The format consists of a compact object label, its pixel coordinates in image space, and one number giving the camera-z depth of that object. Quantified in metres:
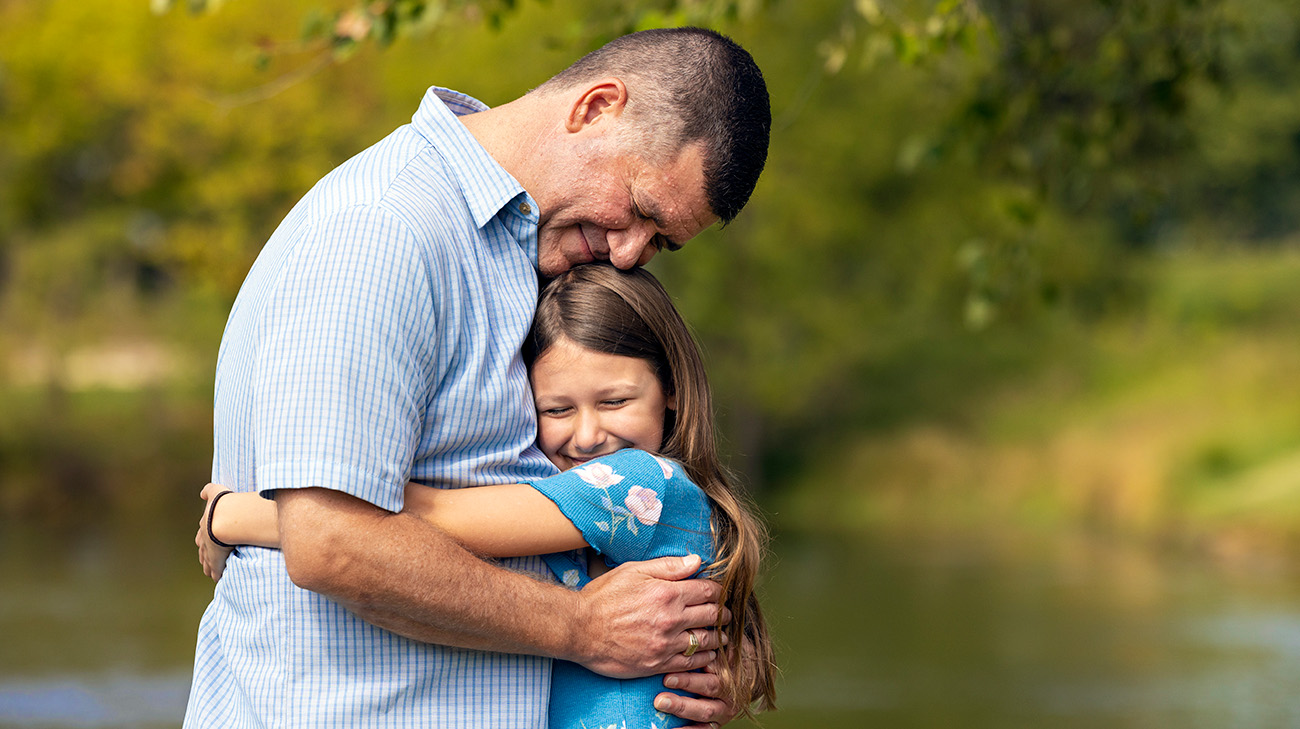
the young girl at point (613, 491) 2.92
